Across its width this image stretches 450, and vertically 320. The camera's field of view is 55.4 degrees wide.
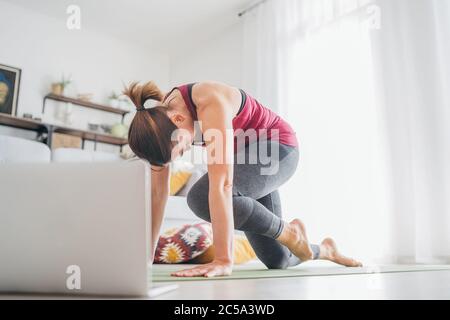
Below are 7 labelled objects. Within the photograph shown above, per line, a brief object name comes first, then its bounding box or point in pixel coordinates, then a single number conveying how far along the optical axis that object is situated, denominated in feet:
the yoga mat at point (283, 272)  4.03
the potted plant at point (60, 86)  13.53
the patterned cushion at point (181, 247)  6.93
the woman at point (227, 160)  4.15
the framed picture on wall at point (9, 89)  12.64
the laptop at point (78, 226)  2.42
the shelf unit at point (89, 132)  13.24
